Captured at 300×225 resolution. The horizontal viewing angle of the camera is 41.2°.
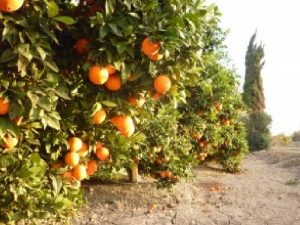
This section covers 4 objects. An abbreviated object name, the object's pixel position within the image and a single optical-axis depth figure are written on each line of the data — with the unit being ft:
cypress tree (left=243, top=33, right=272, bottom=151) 75.61
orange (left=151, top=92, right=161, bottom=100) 8.20
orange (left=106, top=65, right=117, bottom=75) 7.75
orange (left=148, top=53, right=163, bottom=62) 7.43
